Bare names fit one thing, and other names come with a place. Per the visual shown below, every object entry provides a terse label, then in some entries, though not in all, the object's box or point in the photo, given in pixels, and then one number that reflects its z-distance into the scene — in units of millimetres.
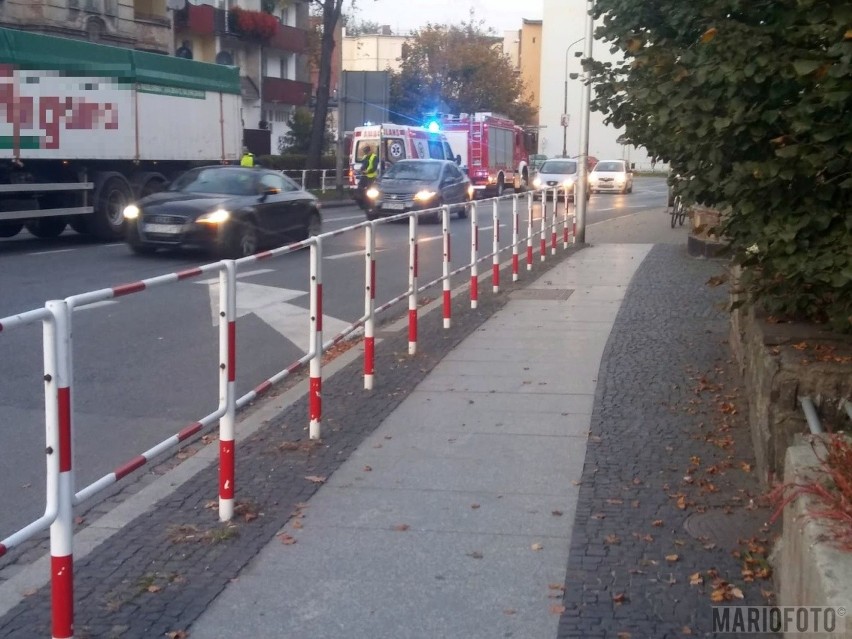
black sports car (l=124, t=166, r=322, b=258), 16703
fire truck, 43844
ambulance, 38219
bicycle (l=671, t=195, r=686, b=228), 24256
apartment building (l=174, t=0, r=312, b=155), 48781
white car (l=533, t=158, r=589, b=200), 41475
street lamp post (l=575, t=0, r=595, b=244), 20984
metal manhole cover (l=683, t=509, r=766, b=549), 5254
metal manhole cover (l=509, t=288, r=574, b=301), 13633
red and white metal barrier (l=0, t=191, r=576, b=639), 3953
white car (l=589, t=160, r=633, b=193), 46438
